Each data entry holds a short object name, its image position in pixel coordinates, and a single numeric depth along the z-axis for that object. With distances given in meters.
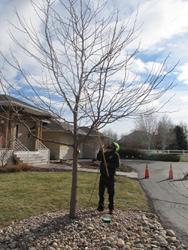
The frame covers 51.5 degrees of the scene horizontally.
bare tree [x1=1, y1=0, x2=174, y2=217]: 4.07
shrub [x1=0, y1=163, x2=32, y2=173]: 9.60
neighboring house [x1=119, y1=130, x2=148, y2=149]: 34.77
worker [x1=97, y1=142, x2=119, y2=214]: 4.64
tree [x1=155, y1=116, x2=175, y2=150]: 35.45
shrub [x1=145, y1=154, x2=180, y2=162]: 21.81
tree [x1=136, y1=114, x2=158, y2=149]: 35.46
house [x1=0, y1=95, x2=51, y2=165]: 12.04
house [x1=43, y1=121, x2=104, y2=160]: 17.48
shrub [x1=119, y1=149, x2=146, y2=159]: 23.84
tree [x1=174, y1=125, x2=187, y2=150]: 33.04
